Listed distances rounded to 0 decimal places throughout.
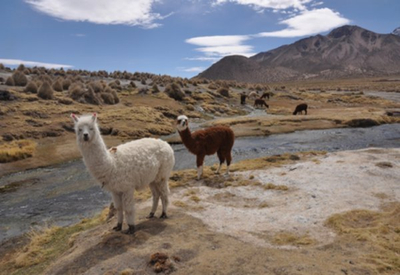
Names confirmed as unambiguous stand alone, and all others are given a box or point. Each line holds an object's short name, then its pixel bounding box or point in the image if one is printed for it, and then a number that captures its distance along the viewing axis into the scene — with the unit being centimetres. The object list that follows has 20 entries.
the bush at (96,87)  3241
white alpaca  631
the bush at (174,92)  3741
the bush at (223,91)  4628
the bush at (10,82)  3011
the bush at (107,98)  3032
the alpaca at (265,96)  4883
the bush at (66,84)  3419
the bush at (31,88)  2781
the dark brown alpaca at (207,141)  1137
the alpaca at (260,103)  4255
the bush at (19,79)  3053
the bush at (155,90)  3809
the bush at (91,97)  2891
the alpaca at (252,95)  4975
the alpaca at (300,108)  3466
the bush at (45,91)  2678
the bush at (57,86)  3195
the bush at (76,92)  2881
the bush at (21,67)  4544
